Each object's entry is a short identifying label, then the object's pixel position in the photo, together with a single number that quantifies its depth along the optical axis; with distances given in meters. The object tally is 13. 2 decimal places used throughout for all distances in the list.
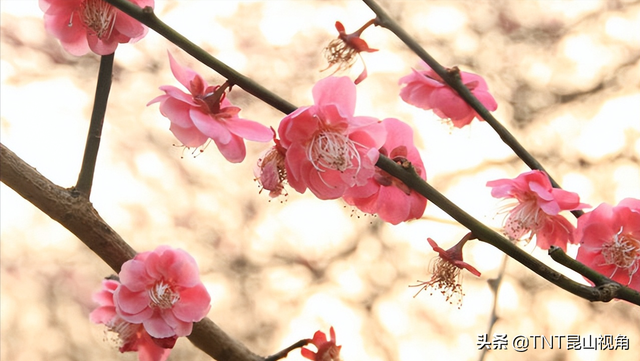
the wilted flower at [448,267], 0.79
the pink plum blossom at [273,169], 0.77
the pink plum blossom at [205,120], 0.77
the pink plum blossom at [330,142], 0.76
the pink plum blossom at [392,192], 0.78
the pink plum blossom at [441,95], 0.83
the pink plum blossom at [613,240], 0.81
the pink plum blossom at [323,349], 0.83
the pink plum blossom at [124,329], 0.81
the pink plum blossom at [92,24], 0.79
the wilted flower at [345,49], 0.82
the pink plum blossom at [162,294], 0.80
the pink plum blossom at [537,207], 0.80
